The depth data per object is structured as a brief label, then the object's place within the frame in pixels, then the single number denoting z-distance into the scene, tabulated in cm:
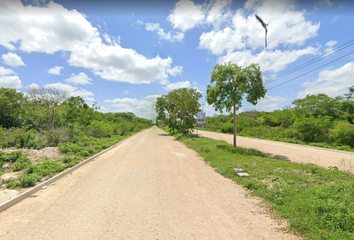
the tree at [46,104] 2125
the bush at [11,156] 778
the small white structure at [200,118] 2434
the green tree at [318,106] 2258
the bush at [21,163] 706
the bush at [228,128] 3506
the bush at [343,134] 1374
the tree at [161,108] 3846
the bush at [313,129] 1634
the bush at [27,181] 542
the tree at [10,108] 1839
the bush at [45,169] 659
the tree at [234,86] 1079
